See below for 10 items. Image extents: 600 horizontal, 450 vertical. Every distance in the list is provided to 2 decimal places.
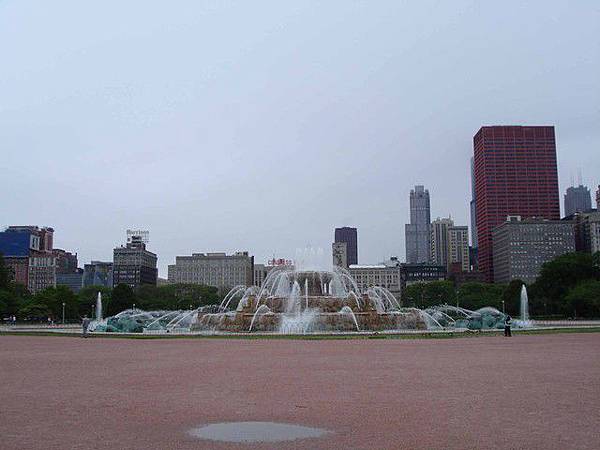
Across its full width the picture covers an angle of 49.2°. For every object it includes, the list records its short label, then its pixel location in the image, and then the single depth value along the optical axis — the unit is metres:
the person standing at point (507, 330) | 37.62
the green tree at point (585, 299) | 83.44
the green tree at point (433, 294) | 149.12
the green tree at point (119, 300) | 111.06
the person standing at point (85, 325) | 42.94
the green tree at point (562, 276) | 99.81
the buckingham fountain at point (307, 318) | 47.25
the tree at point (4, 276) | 114.25
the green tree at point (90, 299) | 123.34
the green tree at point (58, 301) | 104.31
